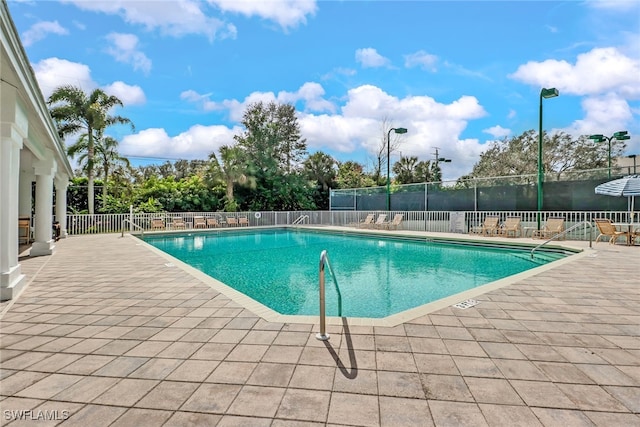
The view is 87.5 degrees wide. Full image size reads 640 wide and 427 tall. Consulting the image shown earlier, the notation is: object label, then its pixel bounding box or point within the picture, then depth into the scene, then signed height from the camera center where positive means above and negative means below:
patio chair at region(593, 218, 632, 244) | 8.93 -0.56
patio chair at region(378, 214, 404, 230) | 14.93 -0.57
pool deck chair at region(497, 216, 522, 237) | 11.47 -0.60
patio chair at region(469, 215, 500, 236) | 12.01 -0.54
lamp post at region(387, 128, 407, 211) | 14.32 +2.08
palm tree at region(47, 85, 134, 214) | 14.64 +4.33
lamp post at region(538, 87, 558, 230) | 9.80 +2.09
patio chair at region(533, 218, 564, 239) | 10.48 -0.59
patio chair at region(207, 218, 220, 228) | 16.78 -0.61
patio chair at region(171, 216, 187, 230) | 15.83 -0.63
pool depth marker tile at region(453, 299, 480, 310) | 3.57 -1.03
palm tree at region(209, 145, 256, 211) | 19.20 +2.31
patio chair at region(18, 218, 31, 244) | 9.32 -0.55
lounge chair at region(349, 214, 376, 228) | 16.16 -0.53
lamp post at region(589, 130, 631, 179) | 12.59 +2.90
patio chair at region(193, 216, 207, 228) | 16.38 -0.60
